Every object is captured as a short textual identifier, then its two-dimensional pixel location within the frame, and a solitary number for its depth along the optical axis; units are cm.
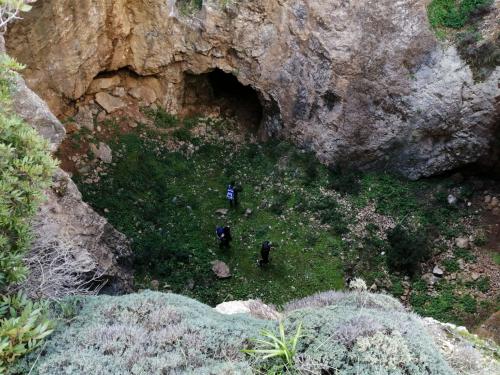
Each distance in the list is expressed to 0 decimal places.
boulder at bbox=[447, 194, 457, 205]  1523
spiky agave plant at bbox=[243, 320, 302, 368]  547
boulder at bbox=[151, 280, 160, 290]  1320
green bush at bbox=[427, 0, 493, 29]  1502
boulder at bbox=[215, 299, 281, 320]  790
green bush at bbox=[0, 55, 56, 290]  589
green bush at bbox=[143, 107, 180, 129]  1816
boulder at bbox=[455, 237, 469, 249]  1411
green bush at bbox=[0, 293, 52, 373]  516
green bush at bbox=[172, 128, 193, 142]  1820
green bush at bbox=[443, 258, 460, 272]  1372
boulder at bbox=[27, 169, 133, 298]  924
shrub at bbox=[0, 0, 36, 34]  593
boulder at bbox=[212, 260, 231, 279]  1381
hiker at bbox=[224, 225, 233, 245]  1421
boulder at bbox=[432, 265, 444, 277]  1366
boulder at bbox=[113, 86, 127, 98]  1762
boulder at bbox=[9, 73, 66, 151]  960
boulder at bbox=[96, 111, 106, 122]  1700
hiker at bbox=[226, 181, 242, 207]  1570
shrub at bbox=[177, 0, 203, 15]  1669
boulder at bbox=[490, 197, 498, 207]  1484
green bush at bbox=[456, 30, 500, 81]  1403
